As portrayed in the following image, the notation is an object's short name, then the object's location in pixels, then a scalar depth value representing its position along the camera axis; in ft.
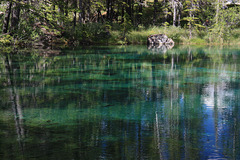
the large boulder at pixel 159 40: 110.01
